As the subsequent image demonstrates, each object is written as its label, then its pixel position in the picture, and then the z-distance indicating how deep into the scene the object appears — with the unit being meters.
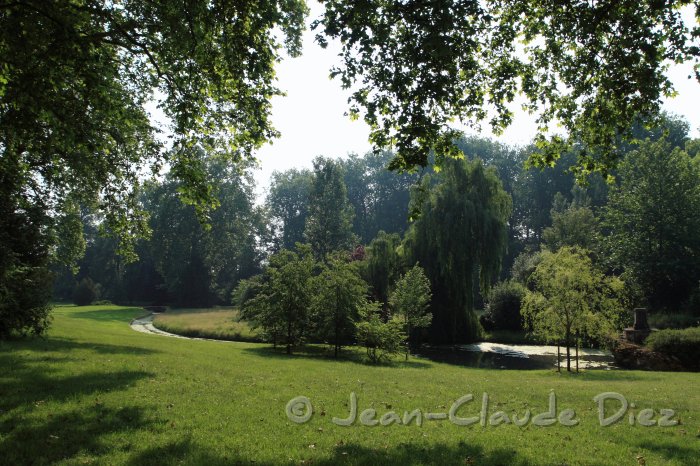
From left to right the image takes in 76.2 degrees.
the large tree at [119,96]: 8.02
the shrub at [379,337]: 21.06
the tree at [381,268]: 31.42
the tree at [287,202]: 88.38
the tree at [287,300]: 22.03
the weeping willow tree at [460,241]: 29.31
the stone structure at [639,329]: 24.90
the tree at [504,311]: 36.34
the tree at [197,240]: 63.50
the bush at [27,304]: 15.14
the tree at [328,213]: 63.95
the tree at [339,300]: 22.42
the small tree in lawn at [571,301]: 20.86
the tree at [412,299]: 24.62
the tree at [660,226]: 36.41
